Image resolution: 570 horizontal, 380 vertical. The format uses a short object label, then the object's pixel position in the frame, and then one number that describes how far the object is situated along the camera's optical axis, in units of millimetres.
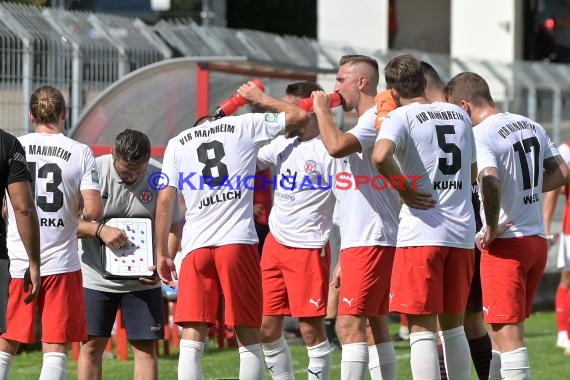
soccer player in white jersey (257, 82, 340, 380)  19230
